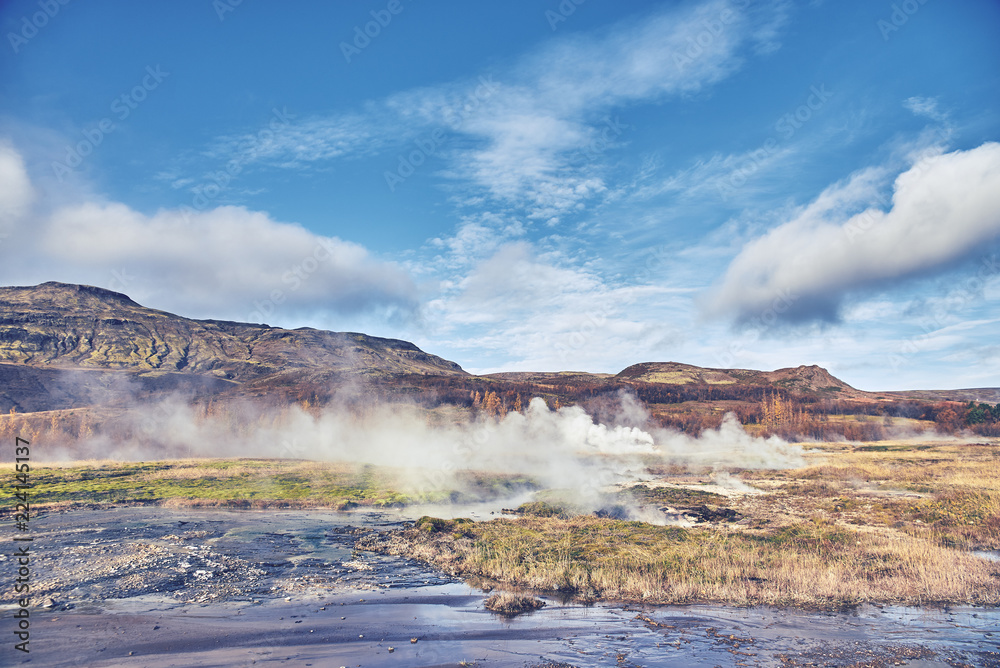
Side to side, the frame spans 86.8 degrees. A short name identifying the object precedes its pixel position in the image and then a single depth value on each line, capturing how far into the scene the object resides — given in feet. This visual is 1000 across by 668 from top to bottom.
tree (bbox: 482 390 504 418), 402.42
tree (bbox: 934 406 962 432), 363.64
